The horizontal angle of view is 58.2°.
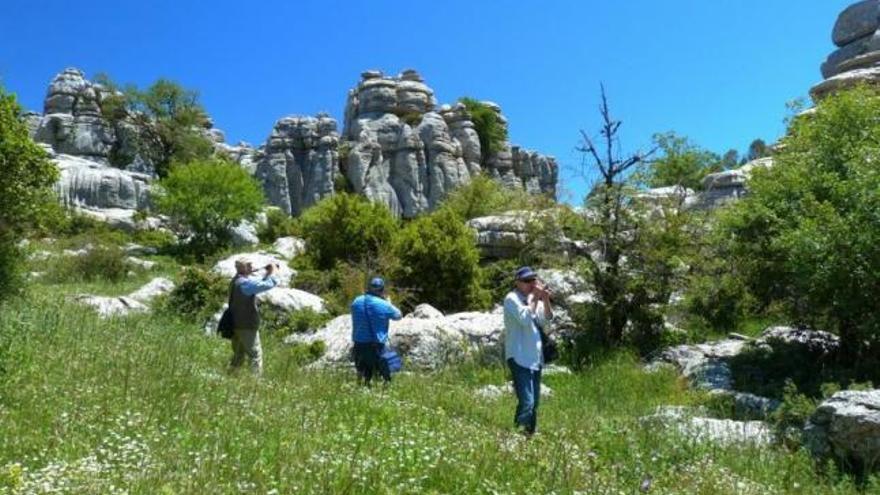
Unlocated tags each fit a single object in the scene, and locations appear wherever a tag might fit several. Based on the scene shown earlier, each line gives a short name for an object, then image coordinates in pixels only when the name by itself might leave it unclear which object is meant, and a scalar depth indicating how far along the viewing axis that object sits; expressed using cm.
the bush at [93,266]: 3472
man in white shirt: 989
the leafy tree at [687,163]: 4985
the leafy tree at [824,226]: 1485
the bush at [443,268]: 2688
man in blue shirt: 1243
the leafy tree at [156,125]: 7744
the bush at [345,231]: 3334
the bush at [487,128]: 8744
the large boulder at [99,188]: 5772
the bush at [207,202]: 5047
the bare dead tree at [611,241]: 1988
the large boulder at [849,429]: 973
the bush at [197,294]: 2436
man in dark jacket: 1338
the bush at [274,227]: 5541
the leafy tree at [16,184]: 1914
